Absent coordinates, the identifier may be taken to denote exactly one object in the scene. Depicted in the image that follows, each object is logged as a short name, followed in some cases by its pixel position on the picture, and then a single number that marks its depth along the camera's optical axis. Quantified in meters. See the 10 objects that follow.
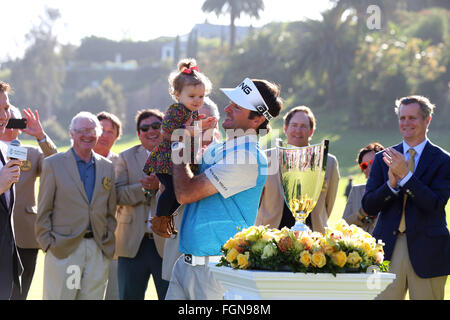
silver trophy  7.59
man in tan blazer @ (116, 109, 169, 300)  13.55
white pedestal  6.80
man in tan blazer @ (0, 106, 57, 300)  13.82
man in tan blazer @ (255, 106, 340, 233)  12.87
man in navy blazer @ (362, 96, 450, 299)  10.97
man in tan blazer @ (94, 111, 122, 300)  15.16
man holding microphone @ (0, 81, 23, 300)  9.52
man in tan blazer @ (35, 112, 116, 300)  12.61
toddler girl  8.82
